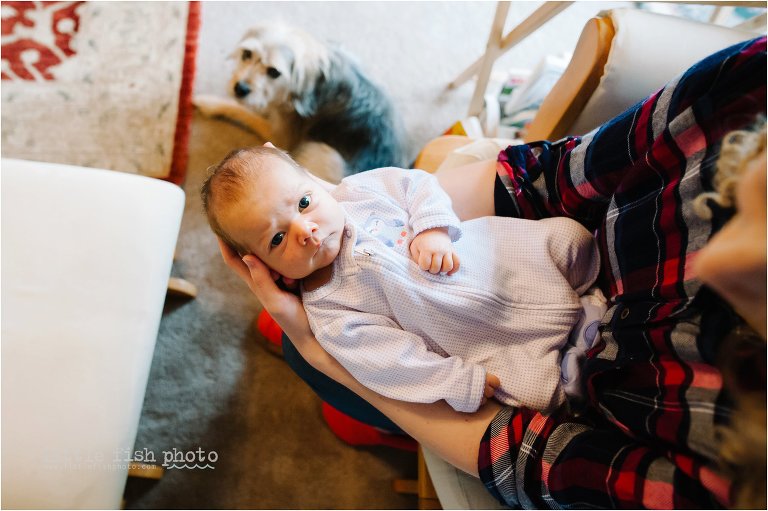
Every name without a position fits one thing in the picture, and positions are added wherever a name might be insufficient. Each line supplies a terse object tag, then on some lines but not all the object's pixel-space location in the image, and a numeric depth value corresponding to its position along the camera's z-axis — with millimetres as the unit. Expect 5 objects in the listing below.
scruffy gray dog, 1375
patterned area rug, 1554
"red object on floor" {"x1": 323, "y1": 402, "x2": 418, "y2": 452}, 1240
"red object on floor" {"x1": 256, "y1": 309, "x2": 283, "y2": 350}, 1345
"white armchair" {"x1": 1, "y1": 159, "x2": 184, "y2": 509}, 811
